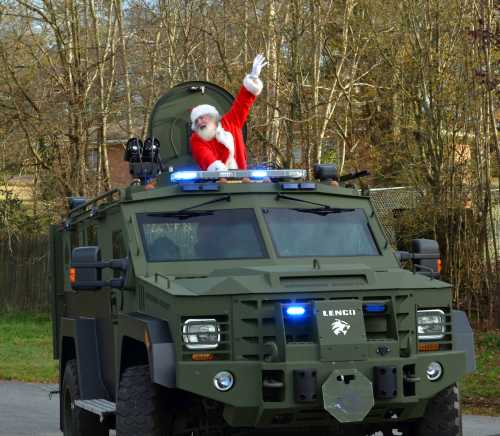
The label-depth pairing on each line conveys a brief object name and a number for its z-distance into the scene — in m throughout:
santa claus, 11.86
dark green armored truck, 8.27
